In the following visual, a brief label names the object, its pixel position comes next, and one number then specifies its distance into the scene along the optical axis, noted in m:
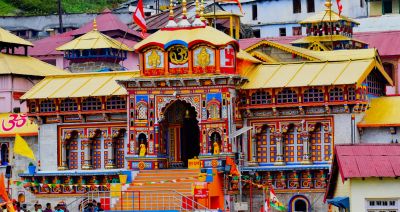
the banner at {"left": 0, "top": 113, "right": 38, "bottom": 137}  65.52
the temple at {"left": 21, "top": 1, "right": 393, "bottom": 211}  58.78
